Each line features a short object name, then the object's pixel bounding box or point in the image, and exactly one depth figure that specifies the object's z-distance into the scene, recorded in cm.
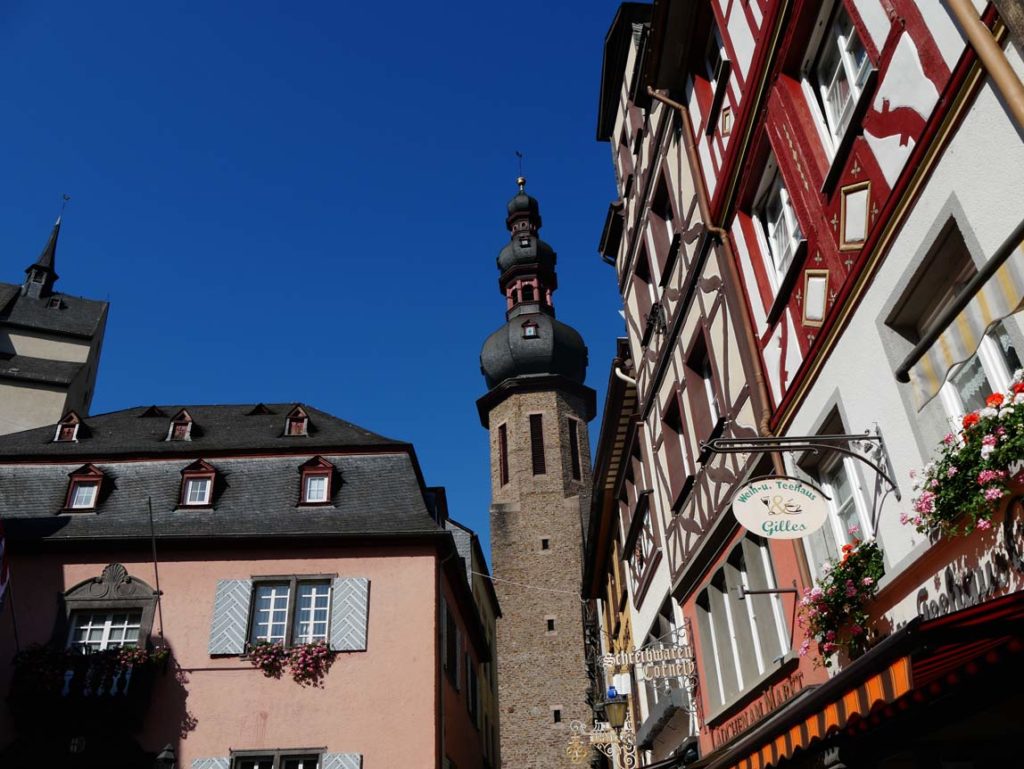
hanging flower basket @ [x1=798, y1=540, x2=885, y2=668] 671
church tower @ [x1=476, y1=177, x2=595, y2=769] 3397
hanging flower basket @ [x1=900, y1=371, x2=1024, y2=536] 467
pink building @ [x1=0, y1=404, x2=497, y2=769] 1471
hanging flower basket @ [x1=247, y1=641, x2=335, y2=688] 1520
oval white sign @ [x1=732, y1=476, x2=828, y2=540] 675
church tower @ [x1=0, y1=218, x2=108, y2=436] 3014
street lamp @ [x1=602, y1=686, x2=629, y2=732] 1328
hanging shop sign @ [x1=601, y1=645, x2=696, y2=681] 1152
